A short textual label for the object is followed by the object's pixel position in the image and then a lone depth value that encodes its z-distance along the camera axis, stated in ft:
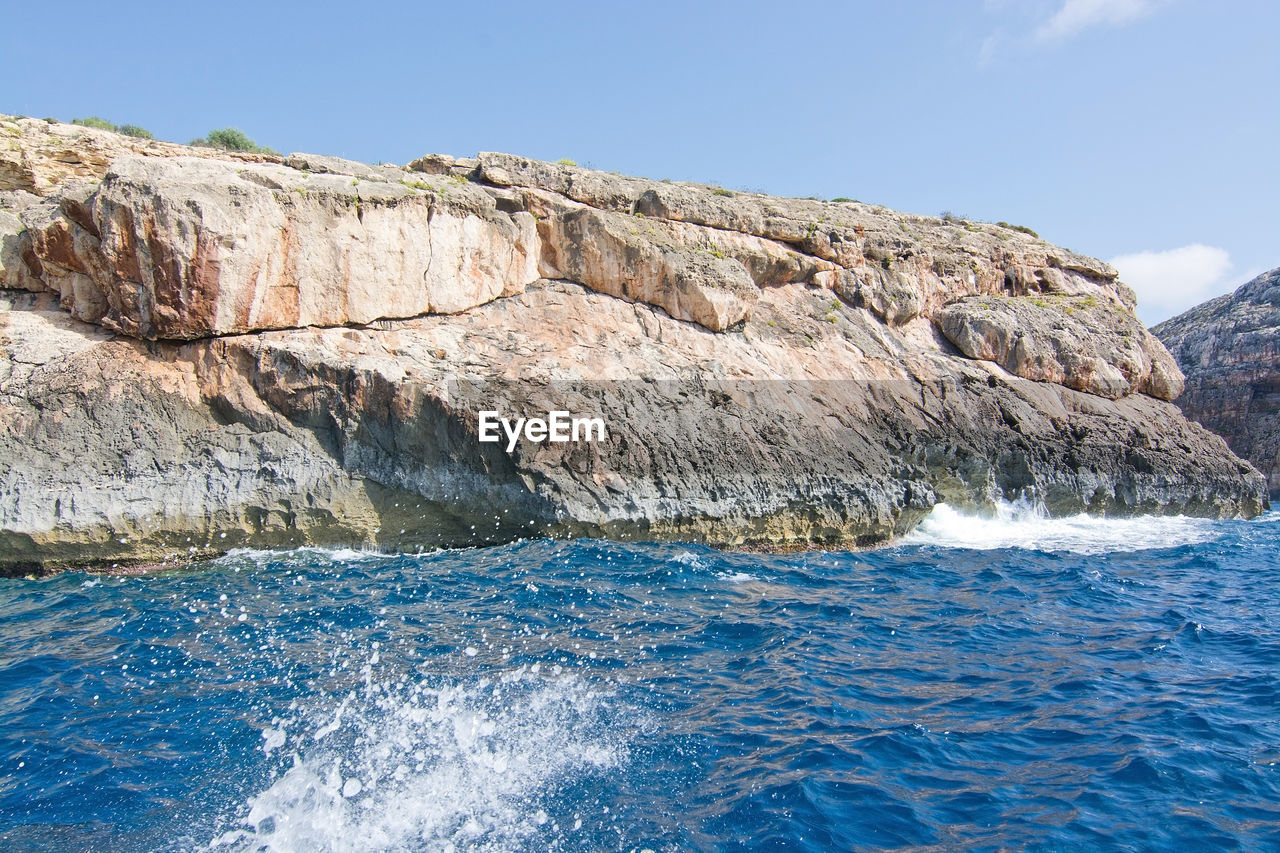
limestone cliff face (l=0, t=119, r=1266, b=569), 40.83
